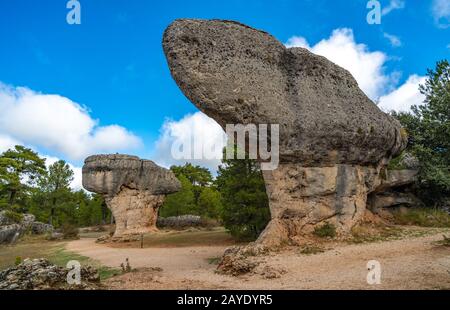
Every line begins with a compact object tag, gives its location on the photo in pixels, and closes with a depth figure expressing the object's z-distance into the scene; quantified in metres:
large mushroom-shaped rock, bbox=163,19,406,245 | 11.84
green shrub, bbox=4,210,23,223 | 27.77
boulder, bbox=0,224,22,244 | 24.25
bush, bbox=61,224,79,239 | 28.99
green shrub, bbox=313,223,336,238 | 13.03
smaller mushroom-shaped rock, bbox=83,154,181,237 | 26.36
